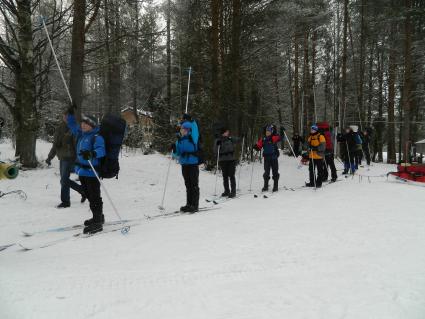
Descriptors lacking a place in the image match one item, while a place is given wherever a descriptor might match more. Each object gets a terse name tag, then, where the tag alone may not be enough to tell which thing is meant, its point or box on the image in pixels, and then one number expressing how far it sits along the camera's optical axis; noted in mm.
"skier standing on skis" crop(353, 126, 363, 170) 12434
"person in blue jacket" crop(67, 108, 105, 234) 5059
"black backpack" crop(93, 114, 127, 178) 5023
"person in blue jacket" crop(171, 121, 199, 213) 6680
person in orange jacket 9324
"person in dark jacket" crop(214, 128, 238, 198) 8859
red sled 9476
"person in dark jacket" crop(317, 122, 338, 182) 9992
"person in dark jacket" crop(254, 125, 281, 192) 9438
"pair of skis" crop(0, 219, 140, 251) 4519
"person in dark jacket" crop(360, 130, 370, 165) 16719
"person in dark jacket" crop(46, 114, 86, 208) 7070
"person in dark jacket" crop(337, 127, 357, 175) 12156
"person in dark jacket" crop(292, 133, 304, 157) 15300
